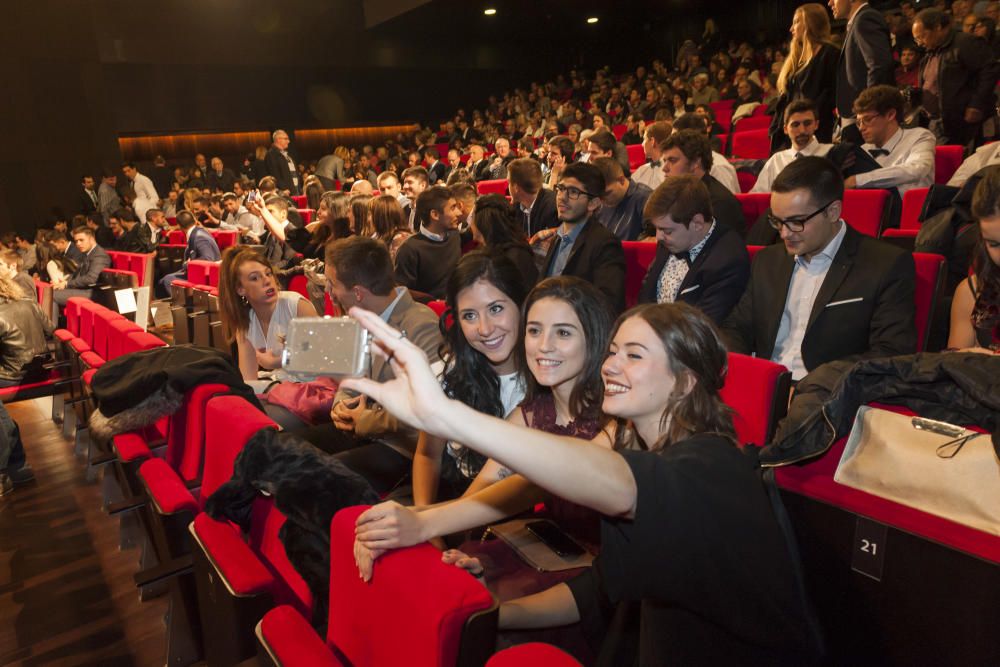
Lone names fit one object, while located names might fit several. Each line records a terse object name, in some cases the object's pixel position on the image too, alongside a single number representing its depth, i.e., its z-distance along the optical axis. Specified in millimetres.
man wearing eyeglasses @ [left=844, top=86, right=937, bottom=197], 3240
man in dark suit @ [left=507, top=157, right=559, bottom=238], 4289
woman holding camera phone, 812
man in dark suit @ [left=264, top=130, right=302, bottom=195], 9273
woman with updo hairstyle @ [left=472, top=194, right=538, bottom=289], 3477
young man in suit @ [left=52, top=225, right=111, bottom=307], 6664
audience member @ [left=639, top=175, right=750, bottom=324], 2611
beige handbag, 1088
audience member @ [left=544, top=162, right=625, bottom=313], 2996
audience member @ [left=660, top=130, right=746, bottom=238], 3379
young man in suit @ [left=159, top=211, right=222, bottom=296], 6457
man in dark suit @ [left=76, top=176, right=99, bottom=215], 11281
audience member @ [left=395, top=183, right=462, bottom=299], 3740
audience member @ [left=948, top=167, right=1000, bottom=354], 1768
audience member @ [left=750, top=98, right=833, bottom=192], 3600
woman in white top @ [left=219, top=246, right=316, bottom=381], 3021
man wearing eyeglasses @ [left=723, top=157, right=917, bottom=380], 2062
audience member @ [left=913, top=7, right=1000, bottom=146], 3816
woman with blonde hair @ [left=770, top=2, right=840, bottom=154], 3859
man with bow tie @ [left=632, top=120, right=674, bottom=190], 4348
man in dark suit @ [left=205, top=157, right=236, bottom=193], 10635
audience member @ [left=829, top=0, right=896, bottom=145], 3498
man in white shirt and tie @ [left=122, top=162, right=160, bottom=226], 10250
